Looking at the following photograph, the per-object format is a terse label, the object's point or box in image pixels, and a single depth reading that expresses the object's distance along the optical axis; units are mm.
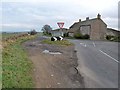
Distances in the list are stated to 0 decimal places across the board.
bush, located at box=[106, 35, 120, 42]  24346
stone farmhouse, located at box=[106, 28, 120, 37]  32157
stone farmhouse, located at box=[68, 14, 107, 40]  29531
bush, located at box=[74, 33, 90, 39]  28504
